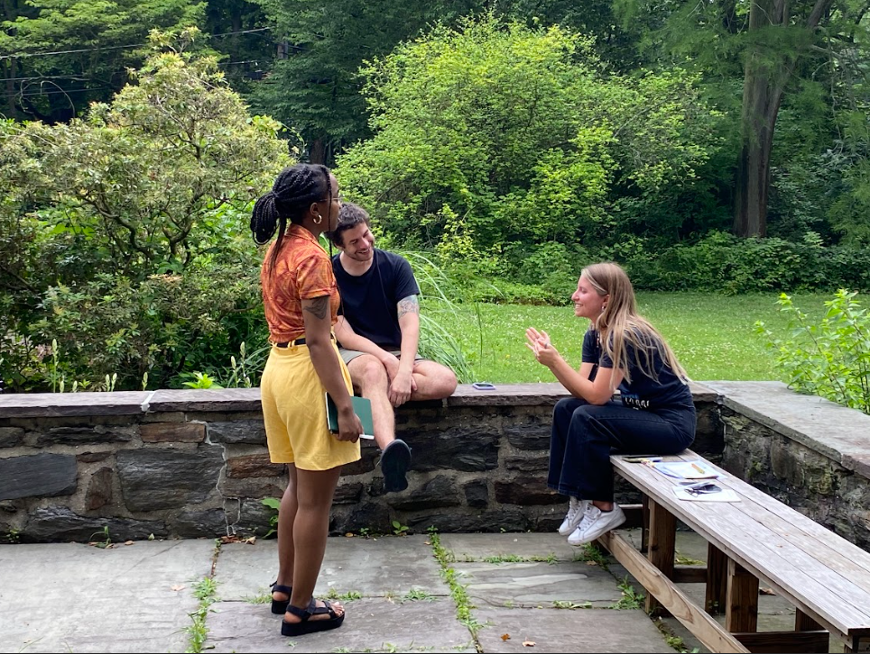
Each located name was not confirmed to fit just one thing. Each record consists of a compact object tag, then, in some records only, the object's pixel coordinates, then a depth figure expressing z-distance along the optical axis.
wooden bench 2.59
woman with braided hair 3.06
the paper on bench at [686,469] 3.70
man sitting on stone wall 4.18
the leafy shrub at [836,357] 4.68
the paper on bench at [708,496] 3.42
